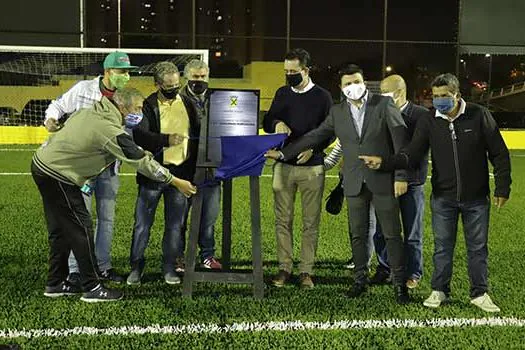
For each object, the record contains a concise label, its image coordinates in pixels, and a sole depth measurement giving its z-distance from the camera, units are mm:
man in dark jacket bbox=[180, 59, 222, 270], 5742
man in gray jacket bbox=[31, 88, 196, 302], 4879
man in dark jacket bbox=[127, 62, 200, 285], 5484
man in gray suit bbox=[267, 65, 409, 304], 5141
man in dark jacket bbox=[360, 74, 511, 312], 4934
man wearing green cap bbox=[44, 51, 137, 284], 5516
